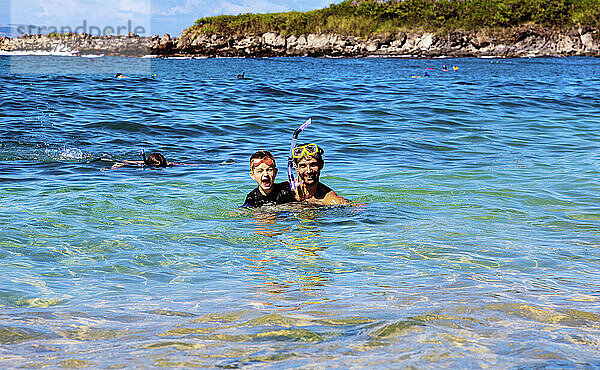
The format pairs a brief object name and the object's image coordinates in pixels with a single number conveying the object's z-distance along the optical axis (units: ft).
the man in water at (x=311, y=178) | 24.81
